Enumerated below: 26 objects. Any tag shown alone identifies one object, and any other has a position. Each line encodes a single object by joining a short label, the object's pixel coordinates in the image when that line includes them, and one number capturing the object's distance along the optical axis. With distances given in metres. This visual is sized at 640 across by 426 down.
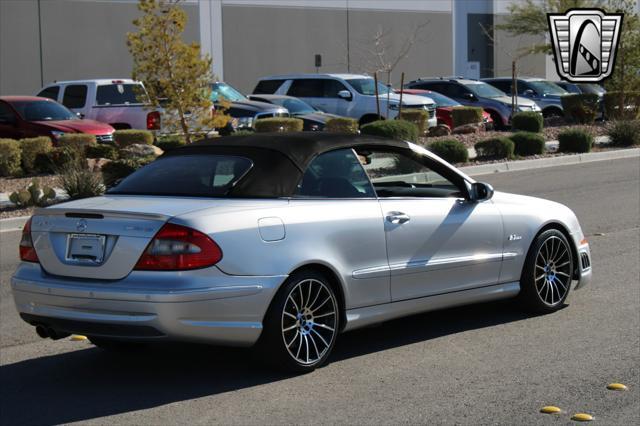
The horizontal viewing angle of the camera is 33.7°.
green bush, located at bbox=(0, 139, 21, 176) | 19.73
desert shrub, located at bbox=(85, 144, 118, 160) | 20.86
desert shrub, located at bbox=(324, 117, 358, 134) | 23.81
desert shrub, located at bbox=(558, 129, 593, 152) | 23.97
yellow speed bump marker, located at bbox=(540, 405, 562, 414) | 5.82
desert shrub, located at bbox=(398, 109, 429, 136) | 25.73
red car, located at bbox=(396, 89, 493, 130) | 29.16
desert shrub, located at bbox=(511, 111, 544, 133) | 26.20
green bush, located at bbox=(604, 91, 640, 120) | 30.02
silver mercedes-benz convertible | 6.23
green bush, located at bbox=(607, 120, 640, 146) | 25.65
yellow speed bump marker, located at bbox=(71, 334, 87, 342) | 8.12
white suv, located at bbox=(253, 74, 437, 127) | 28.22
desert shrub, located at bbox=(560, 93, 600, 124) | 29.58
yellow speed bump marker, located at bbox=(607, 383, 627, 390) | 6.25
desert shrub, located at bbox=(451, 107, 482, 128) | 27.38
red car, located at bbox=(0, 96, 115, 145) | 22.52
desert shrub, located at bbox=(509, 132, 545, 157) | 23.22
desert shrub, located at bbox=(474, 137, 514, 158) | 22.52
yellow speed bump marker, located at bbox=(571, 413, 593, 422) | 5.68
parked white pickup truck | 25.09
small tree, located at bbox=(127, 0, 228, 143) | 19.70
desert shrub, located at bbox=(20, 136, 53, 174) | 20.21
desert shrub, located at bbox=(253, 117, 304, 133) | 23.47
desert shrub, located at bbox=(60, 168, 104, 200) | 17.28
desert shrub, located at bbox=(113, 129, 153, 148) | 21.56
